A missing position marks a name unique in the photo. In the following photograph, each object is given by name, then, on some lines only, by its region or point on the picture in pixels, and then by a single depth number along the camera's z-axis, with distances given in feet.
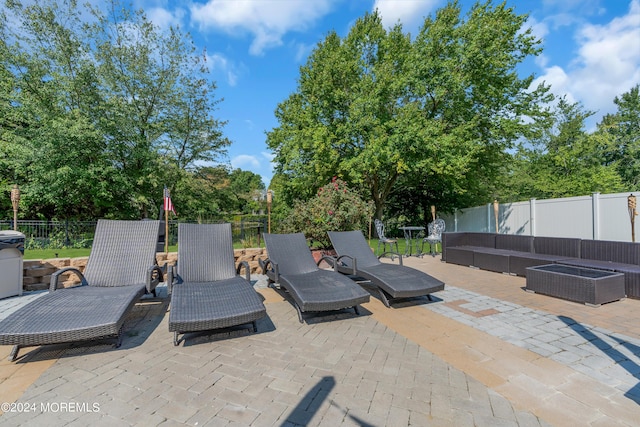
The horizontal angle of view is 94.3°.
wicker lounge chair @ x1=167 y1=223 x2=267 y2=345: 9.95
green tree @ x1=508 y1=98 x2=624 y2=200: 53.11
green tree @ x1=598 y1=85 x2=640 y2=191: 71.72
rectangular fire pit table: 14.11
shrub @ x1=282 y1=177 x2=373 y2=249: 25.93
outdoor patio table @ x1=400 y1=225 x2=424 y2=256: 30.12
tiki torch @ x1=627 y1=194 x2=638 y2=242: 23.37
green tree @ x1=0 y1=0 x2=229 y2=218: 40.11
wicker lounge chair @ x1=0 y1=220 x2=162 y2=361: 8.58
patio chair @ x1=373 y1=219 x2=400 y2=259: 30.96
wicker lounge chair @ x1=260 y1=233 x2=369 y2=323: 12.10
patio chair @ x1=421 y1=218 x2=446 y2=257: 32.58
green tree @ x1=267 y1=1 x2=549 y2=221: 41.70
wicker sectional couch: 17.35
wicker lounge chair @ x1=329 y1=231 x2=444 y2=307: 14.02
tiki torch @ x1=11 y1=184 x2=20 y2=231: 19.66
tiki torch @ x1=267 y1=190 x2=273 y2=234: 27.04
